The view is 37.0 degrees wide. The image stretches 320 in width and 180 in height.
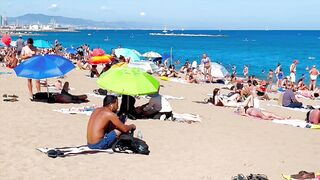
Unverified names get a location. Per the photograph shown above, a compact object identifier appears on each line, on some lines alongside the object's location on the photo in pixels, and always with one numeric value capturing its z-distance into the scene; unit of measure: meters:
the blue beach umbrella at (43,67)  11.54
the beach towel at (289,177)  6.69
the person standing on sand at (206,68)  23.78
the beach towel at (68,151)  7.40
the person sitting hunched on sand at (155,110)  10.98
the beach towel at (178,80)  23.05
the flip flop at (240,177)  6.41
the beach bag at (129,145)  7.73
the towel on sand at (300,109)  14.82
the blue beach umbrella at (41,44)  26.84
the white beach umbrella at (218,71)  23.25
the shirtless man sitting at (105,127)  7.49
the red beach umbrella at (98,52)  20.83
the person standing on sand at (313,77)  23.97
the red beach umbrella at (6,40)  25.02
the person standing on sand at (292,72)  25.15
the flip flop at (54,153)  7.33
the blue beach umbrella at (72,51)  34.83
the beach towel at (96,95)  14.46
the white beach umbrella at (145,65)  21.84
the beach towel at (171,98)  15.53
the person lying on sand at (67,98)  12.80
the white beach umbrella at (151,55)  29.81
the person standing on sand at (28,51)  13.99
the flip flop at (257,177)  6.43
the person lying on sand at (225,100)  14.55
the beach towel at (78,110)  11.28
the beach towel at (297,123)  11.59
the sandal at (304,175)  6.78
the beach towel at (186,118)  11.13
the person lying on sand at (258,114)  12.61
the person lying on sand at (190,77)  23.20
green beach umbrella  9.77
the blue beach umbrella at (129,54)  22.30
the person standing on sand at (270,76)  25.54
